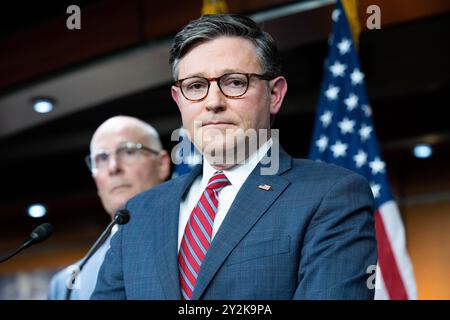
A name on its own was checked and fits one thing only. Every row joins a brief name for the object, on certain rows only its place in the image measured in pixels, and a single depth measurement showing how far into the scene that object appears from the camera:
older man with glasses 3.41
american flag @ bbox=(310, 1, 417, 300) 3.59
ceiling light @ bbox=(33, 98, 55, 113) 6.72
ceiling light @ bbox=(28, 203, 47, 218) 9.90
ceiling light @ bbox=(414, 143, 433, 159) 7.27
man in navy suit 1.62
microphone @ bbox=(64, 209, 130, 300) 1.86
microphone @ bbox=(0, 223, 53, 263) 1.86
